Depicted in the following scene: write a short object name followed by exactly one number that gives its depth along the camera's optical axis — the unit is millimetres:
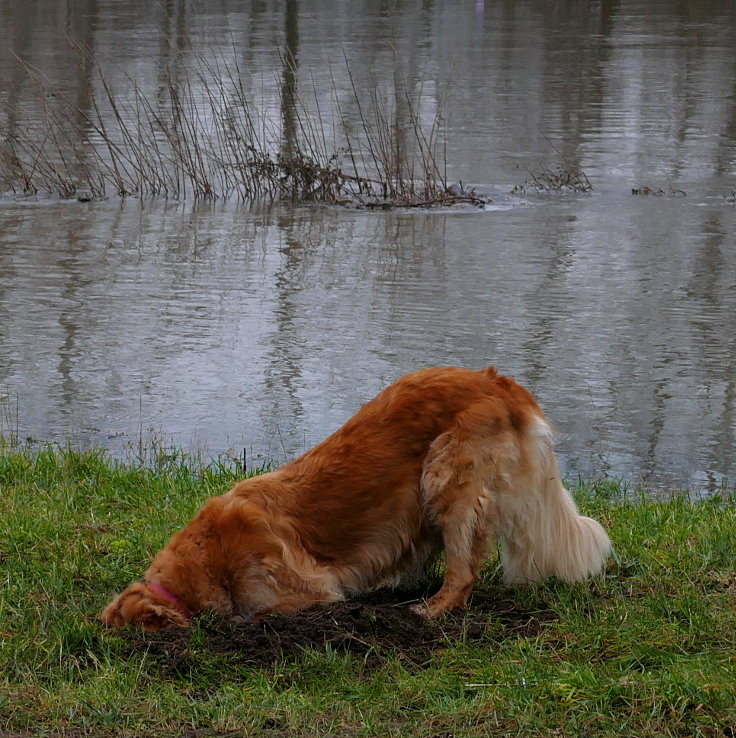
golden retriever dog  9359
